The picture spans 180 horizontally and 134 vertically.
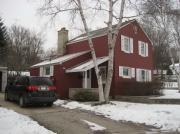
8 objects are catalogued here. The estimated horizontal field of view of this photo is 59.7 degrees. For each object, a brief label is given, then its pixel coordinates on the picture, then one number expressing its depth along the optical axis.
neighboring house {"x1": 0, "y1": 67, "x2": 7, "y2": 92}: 17.39
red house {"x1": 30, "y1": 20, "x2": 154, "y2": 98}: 12.73
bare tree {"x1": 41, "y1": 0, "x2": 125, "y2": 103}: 9.92
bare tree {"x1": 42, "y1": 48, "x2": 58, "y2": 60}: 35.89
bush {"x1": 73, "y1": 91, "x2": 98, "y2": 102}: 11.18
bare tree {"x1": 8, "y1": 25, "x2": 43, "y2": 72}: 28.40
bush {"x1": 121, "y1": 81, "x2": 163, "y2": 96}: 12.50
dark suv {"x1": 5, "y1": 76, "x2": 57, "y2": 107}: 8.75
